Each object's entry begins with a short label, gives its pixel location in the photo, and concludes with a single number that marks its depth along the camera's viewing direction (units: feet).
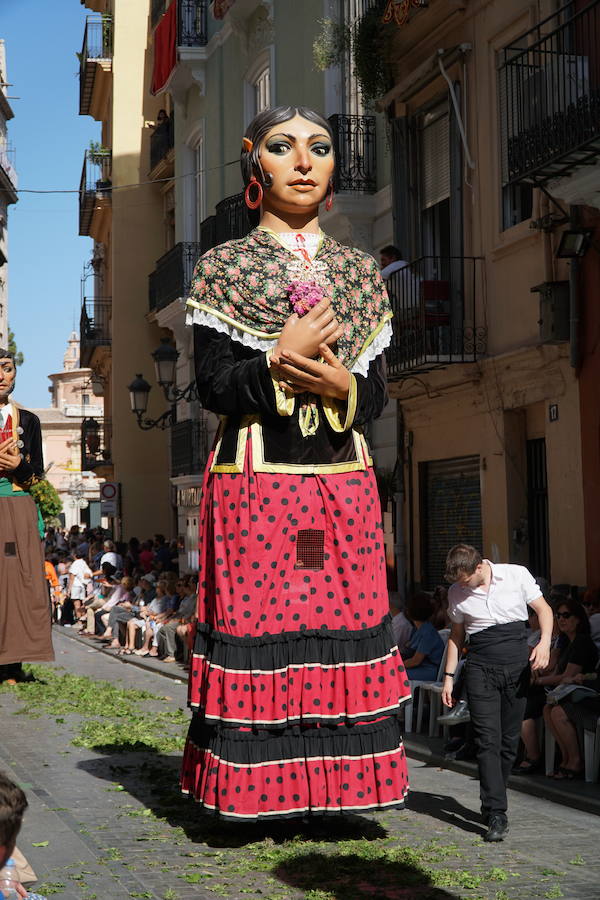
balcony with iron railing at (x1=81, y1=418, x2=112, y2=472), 132.76
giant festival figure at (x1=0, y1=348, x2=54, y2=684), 35.58
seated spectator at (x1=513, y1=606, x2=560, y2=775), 28.45
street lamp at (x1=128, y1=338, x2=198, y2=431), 71.10
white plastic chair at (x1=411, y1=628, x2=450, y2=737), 33.17
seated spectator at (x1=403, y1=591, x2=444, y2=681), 35.55
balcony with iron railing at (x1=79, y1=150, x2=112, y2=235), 122.93
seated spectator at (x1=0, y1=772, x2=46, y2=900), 9.63
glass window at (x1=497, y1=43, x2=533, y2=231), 45.60
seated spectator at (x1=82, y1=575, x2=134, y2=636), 73.10
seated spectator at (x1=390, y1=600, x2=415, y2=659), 37.96
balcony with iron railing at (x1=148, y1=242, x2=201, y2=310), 86.69
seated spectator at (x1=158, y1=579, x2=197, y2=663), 55.52
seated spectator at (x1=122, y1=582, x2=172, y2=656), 61.72
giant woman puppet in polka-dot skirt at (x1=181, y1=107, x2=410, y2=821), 19.83
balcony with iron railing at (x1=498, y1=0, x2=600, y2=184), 37.70
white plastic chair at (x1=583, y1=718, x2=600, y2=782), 26.78
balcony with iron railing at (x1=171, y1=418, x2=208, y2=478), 87.66
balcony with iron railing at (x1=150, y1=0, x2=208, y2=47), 83.30
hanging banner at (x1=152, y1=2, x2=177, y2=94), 86.17
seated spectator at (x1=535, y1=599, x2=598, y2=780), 27.50
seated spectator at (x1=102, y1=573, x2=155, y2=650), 67.29
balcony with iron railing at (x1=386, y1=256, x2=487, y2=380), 49.34
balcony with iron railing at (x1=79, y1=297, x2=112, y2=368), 131.23
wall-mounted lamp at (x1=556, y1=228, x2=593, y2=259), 41.06
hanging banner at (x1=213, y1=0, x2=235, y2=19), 75.15
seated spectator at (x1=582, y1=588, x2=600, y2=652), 32.86
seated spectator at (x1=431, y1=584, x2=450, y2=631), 40.22
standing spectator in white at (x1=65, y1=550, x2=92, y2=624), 86.79
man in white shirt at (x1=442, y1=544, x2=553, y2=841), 22.97
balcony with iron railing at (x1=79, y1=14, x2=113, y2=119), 122.31
